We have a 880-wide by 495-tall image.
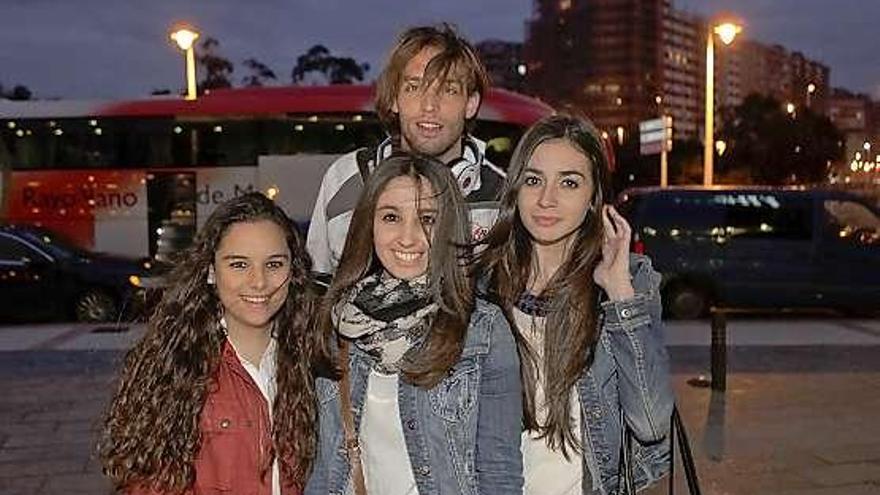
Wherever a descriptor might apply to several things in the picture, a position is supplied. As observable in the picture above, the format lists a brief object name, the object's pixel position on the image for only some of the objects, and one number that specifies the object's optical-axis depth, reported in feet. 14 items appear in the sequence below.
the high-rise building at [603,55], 288.51
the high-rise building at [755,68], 254.06
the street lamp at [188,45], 68.38
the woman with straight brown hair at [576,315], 8.43
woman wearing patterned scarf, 8.14
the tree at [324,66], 151.23
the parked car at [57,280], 46.29
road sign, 81.76
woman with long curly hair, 8.71
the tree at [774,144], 150.61
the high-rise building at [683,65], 296.92
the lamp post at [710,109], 75.20
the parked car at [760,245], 45.32
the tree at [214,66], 142.72
